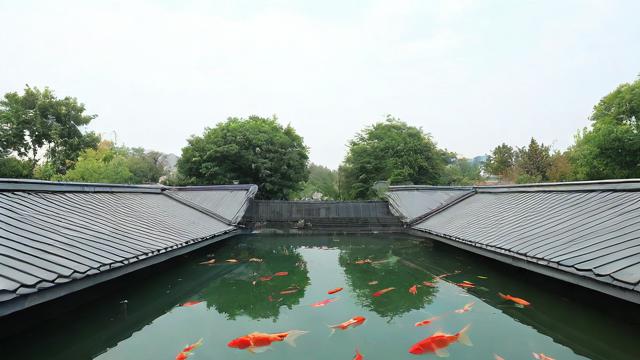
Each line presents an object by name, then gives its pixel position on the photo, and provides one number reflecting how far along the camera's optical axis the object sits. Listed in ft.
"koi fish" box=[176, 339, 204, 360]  9.66
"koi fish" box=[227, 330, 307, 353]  10.39
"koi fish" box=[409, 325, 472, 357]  9.99
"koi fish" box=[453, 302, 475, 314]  13.24
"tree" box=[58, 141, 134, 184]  50.31
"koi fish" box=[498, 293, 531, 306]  13.50
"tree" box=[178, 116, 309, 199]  53.78
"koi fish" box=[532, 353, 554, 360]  9.35
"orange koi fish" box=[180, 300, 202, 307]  14.25
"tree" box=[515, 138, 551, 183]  69.05
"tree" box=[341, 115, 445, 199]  58.18
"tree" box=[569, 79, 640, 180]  46.34
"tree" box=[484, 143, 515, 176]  88.70
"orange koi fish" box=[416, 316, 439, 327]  12.14
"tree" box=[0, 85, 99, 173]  61.82
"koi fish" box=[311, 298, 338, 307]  14.40
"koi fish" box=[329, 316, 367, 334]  11.85
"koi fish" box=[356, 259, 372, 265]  22.41
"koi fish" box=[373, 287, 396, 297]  15.72
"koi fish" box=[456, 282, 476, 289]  16.38
